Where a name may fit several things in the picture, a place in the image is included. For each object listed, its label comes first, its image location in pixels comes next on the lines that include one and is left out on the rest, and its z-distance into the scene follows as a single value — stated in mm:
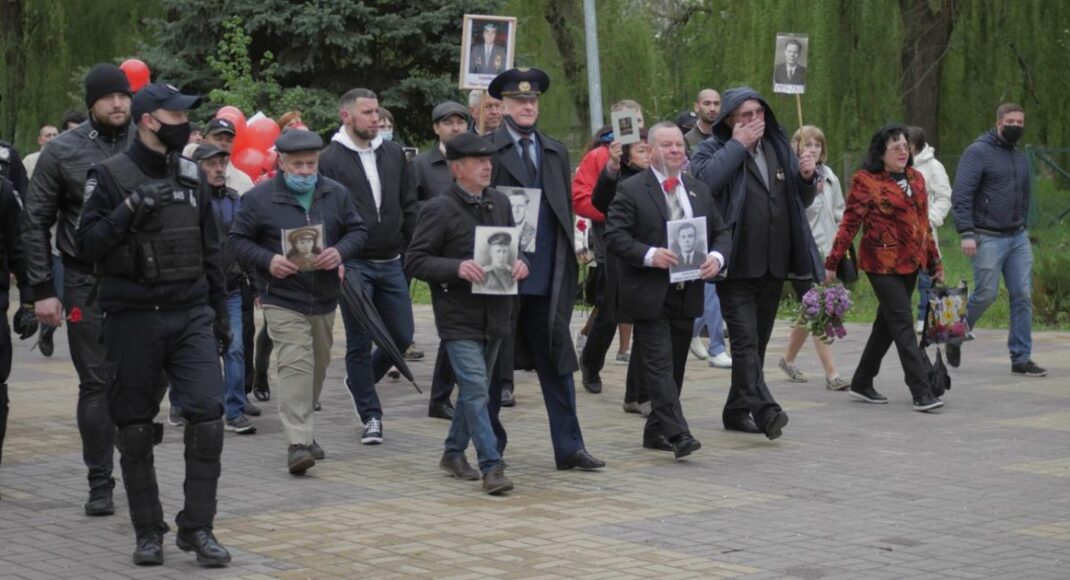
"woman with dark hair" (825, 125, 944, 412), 11602
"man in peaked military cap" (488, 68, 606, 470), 9289
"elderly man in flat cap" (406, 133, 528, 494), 8742
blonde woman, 11719
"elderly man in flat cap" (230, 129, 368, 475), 9406
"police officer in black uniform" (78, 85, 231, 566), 7133
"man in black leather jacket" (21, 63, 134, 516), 8172
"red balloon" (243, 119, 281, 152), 13727
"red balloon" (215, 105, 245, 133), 12922
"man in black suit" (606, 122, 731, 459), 9665
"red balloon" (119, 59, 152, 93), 11719
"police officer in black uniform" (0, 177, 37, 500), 8484
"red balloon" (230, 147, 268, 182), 13391
